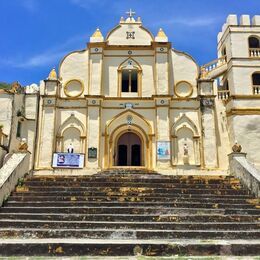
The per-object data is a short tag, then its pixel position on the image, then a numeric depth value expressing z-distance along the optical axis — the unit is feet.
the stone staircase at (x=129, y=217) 21.80
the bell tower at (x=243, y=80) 51.66
